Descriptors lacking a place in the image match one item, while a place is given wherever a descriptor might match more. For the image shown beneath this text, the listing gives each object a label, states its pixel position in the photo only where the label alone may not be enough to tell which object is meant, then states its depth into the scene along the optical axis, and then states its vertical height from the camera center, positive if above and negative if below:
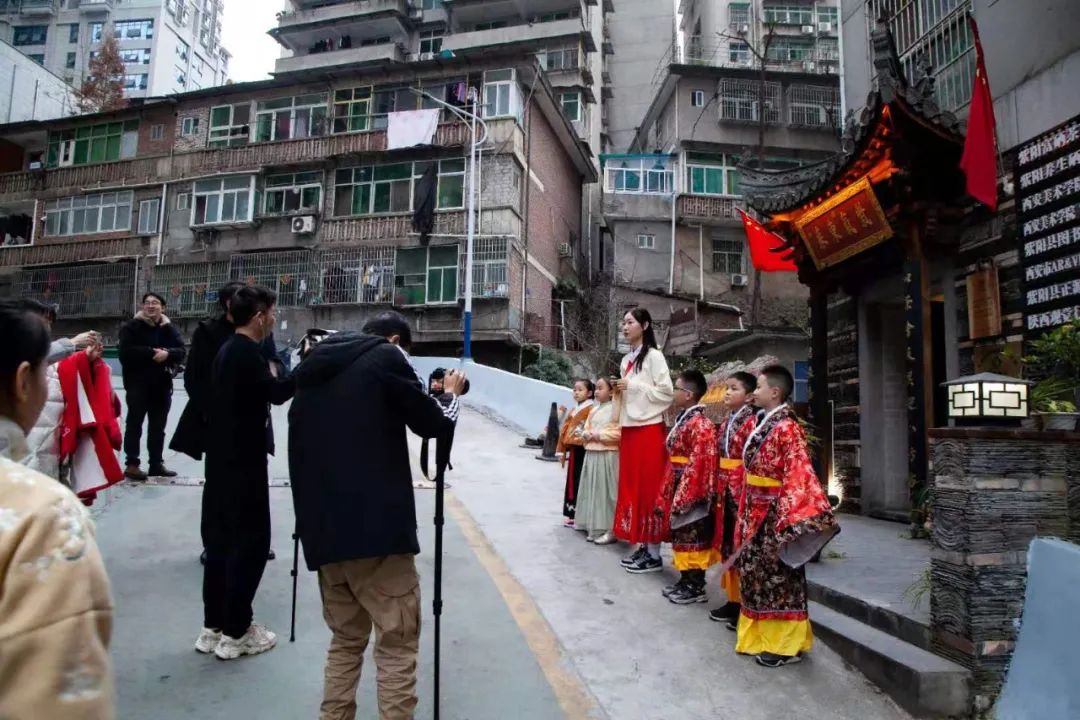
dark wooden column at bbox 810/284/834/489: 9.18 +0.70
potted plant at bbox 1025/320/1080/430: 4.87 +0.49
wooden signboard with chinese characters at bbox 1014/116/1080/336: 6.00 +1.74
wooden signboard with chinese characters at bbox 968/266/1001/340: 6.84 +1.18
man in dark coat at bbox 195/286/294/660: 3.71 -0.39
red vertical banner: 6.46 +2.46
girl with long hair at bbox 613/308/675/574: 5.83 -0.11
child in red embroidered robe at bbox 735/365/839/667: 4.04 -0.61
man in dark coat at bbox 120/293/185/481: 6.93 +0.36
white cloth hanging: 22.91 +8.95
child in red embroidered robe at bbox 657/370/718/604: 5.02 -0.67
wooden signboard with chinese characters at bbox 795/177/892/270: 7.59 +2.20
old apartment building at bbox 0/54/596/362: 22.81 +7.09
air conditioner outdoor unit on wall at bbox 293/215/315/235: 23.97 +6.10
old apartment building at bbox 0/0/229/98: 46.67 +23.90
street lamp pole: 20.25 +6.67
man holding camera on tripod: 2.86 -0.34
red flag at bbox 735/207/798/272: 10.74 +2.62
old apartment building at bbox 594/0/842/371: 25.00 +8.21
